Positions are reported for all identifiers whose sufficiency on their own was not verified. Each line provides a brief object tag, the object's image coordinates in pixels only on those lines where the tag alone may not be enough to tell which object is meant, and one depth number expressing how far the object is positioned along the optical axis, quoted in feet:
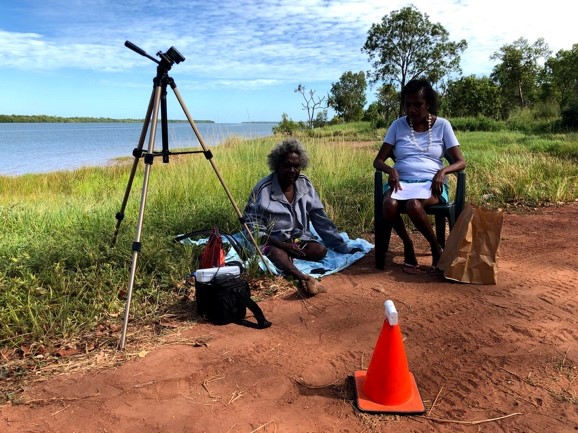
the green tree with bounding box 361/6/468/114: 82.17
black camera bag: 9.39
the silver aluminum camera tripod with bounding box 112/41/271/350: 8.66
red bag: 10.43
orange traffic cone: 6.62
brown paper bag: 10.94
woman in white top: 12.13
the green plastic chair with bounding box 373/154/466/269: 12.28
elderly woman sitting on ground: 12.35
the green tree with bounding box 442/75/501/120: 87.15
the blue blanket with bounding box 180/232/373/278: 12.36
